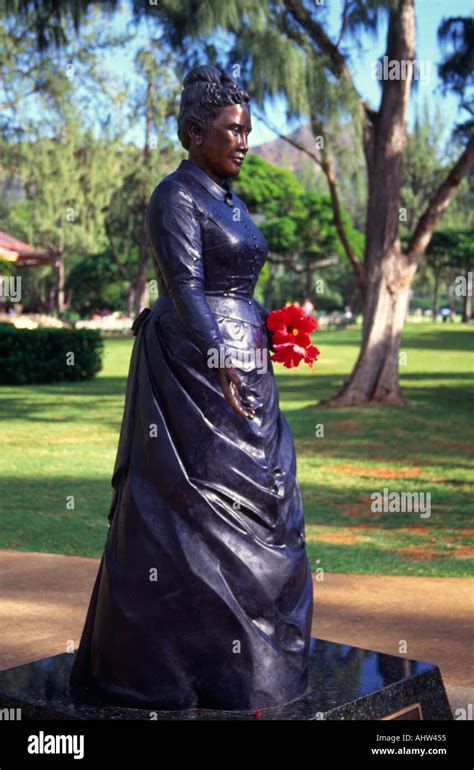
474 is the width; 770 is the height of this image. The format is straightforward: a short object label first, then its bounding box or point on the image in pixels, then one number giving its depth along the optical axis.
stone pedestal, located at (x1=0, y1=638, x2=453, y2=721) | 3.54
